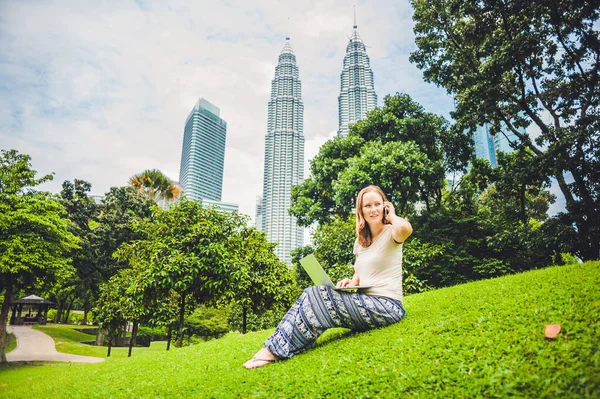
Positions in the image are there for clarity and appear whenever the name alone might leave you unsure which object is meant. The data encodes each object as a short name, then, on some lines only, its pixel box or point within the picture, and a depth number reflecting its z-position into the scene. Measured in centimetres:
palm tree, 2847
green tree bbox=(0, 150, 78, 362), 1413
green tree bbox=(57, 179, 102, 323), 2267
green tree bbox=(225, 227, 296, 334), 1050
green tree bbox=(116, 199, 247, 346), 811
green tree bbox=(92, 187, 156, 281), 2266
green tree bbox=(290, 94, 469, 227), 1399
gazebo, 3036
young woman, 357
